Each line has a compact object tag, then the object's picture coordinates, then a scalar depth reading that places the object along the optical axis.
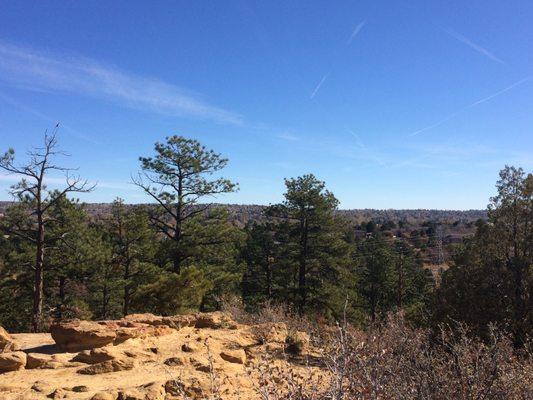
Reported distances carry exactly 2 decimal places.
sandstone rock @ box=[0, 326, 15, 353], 8.43
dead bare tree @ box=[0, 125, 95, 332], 14.07
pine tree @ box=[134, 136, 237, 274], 18.64
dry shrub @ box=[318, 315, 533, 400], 4.09
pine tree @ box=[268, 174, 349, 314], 21.91
